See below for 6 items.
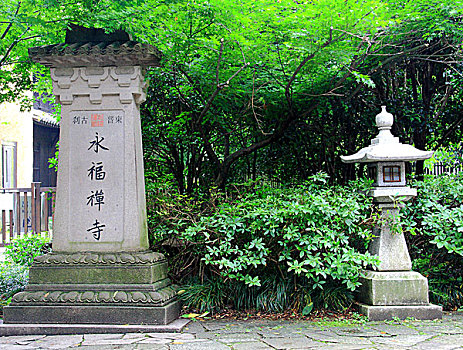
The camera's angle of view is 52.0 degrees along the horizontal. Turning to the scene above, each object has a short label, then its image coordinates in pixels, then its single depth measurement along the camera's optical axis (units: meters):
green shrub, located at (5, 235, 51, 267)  7.03
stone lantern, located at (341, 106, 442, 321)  5.55
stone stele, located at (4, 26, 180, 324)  5.38
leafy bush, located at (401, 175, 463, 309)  5.93
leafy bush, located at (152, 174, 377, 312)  5.60
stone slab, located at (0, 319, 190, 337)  5.06
